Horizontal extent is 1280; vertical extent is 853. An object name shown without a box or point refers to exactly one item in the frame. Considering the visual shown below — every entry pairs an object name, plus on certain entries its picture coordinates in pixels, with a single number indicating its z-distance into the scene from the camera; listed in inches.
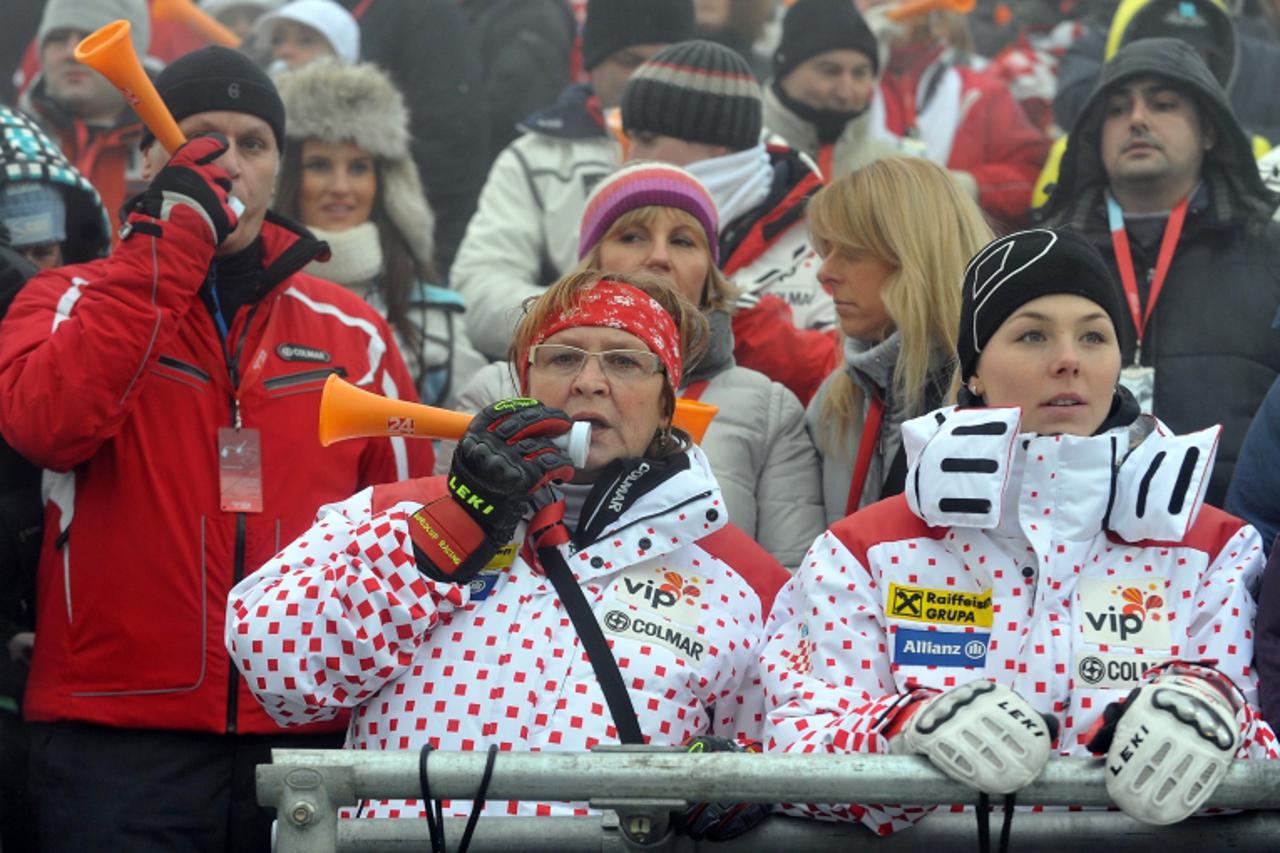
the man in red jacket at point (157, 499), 346.9
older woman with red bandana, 276.7
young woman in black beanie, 261.7
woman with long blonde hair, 366.9
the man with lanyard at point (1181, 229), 416.8
